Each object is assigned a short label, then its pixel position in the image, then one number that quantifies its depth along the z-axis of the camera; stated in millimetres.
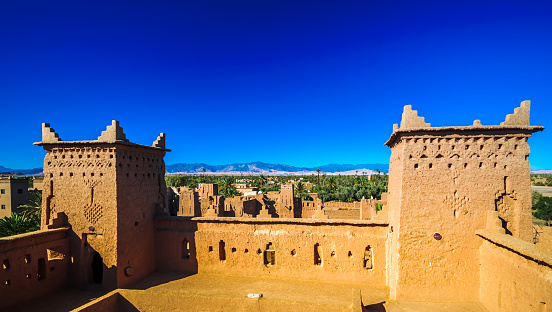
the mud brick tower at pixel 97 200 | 10789
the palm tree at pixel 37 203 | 20062
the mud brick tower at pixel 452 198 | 8891
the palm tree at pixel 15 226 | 16094
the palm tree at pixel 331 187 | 69200
